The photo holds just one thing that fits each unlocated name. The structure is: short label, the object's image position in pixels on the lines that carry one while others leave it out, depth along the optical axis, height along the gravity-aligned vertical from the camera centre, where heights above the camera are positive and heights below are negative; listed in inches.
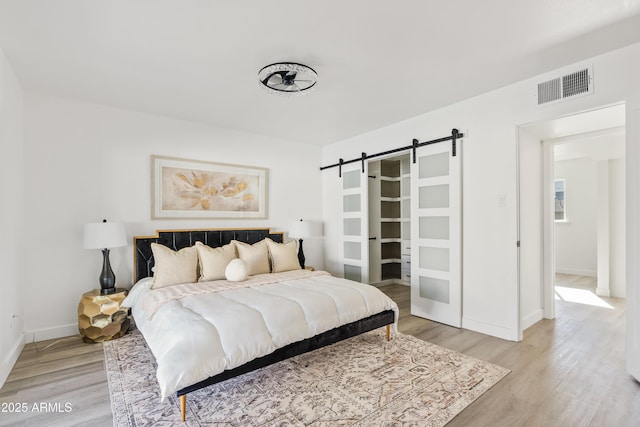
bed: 77.8 -29.8
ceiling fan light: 104.5 +49.6
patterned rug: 77.2 -50.4
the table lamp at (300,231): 189.9 -9.7
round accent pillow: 133.3 -24.3
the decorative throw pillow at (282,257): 157.9 -21.5
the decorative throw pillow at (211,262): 136.9 -20.9
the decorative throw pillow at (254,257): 148.3 -20.2
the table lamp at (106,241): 125.0 -10.2
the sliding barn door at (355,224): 195.2 -5.7
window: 268.5 +11.2
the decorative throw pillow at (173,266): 127.9 -21.6
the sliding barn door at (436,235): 142.0 -9.7
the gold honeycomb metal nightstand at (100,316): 123.2 -40.5
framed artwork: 157.9 +14.3
